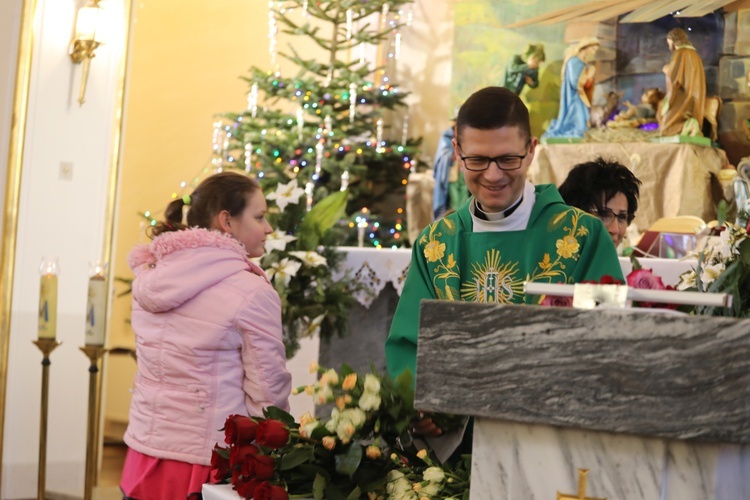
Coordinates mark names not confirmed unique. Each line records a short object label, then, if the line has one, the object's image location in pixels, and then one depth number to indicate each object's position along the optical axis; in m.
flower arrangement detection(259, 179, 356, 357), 5.01
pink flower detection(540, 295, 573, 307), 2.11
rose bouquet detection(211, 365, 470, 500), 2.25
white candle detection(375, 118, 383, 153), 9.43
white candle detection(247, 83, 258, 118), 9.53
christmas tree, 9.37
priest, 2.42
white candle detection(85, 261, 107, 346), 4.54
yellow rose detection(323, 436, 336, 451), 2.25
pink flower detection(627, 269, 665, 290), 2.02
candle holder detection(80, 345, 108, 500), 4.55
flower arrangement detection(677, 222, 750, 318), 2.42
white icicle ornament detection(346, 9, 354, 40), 9.51
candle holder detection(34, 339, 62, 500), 4.79
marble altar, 1.56
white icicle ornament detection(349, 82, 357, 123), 9.39
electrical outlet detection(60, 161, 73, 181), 6.70
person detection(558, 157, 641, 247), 3.42
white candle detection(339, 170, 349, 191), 8.60
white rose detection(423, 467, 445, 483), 2.11
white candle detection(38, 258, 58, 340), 4.75
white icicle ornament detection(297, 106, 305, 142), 9.42
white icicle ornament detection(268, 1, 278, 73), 9.76
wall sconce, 6.65
